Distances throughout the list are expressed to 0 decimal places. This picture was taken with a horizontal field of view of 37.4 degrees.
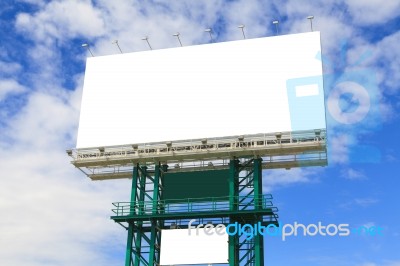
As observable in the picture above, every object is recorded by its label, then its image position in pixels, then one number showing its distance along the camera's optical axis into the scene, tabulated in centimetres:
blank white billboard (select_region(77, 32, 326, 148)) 5250
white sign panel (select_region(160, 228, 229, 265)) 4872
